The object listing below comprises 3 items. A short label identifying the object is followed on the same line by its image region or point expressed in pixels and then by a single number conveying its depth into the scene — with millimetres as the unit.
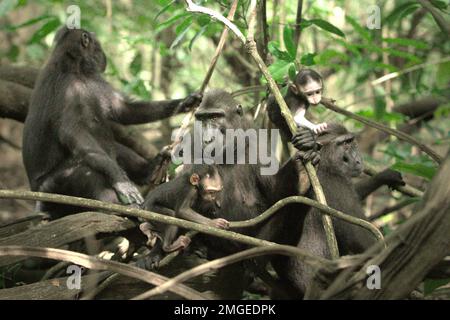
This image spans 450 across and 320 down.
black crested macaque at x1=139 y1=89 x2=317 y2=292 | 4914
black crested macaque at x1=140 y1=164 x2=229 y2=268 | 4516
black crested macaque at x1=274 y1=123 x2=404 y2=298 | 5039
